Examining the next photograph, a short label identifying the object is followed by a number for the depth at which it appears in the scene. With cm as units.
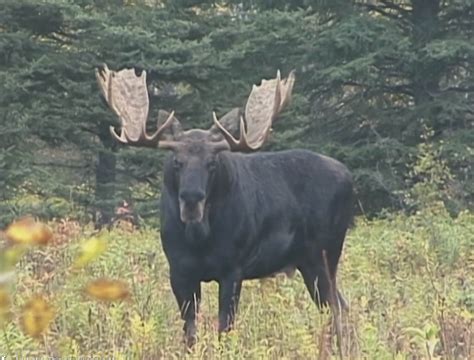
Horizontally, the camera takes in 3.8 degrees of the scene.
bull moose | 4967
